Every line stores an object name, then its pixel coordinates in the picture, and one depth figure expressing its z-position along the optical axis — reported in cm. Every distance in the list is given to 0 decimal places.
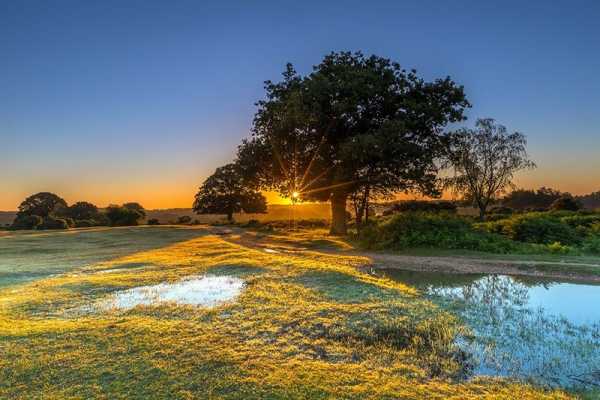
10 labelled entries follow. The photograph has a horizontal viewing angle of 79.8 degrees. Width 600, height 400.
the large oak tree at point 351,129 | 2505
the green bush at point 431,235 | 1981
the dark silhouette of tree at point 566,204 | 4272
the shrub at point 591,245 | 1877
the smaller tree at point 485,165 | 4131
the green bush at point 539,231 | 2089
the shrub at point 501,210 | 4588
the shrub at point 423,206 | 4484
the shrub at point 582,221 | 2567
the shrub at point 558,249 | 1816
